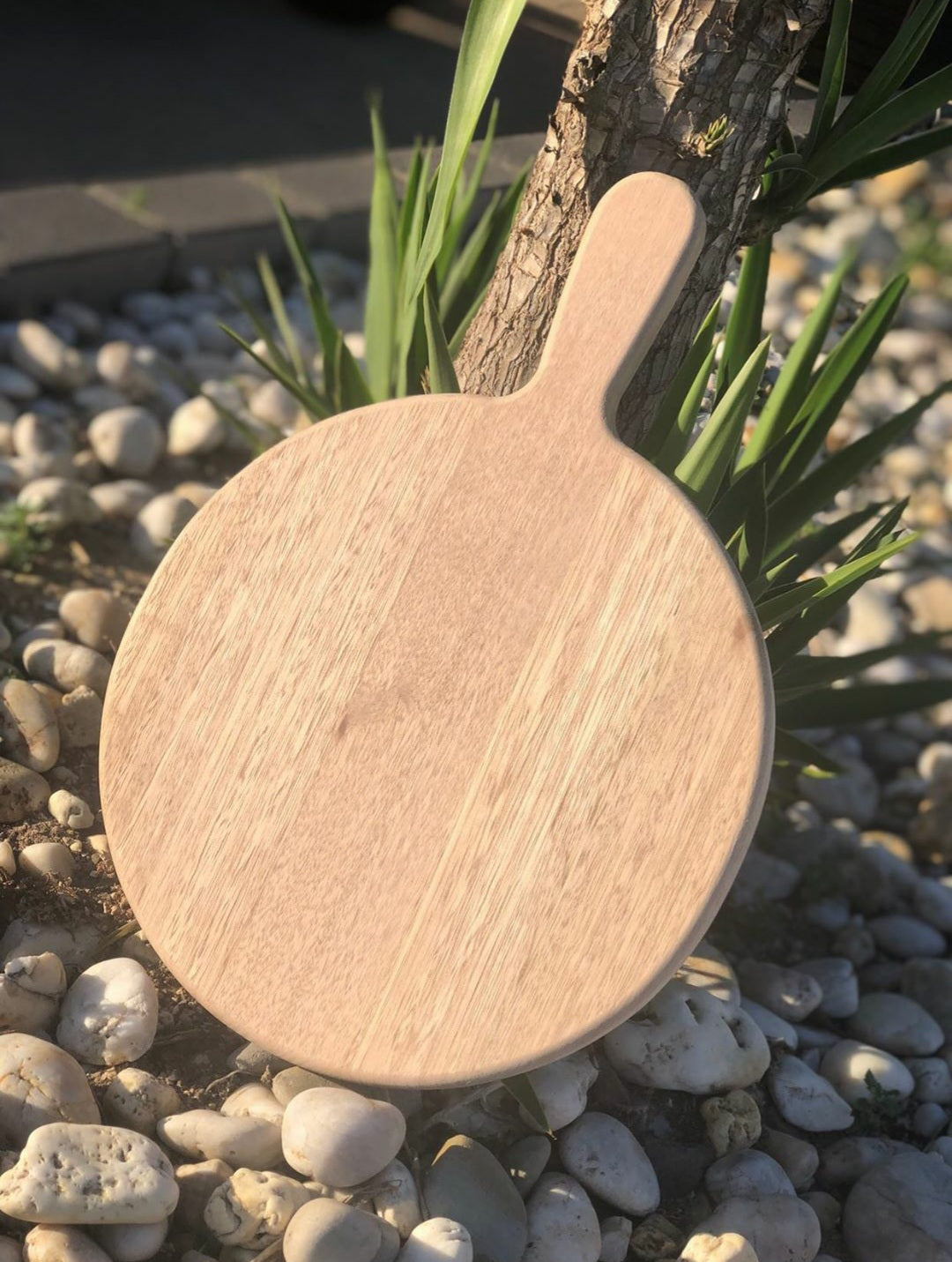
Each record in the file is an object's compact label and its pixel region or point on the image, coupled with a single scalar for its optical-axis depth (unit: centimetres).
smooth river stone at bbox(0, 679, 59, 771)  159
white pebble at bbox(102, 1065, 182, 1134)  129
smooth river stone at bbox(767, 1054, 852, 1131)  152
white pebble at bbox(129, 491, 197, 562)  206
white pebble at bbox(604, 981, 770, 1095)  144
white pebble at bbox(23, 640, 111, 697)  173
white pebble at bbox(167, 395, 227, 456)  238
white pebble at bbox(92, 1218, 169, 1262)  117
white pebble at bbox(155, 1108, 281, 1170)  127
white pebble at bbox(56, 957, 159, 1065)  133
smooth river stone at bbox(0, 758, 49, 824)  153
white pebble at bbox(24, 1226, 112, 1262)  112
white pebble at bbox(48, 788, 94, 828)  155
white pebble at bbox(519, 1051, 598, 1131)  136
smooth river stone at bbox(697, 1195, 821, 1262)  131
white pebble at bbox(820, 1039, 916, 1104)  160
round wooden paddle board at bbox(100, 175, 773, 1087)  118
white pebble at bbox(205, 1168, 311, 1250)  121
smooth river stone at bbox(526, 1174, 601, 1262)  127
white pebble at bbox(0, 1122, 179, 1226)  113
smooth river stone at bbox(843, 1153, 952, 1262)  137
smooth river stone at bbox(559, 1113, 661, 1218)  135
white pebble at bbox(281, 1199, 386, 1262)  116
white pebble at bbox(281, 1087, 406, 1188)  124
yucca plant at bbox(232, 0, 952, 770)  147
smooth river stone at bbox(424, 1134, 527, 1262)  126
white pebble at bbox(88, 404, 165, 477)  231
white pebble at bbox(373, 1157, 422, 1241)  124
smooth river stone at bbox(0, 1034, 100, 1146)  123
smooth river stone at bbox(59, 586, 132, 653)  181
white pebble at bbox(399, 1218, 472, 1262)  120
